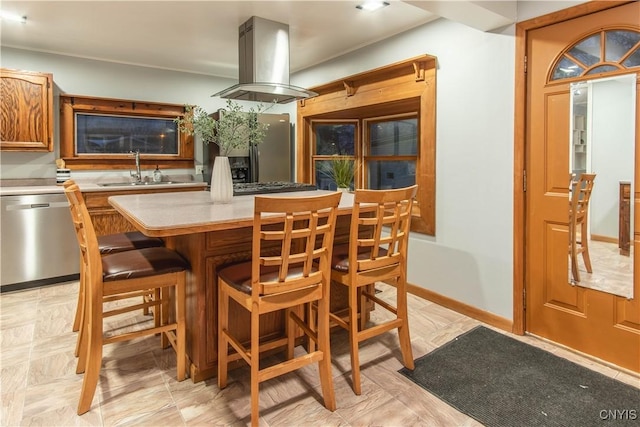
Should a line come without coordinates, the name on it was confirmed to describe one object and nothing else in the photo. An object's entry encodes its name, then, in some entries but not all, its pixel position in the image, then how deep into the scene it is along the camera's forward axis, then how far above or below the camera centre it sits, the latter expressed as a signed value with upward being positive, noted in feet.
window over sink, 14.08 +2.47
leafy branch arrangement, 8.41 +1.55
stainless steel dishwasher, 11.51 -1.42
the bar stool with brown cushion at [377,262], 6.37 -1.21
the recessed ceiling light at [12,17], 10.03 +4.83
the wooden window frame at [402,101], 10.63 +3.12
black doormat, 6.00 -3.42
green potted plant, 14.76 +0.97
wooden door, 7.37 -0.89
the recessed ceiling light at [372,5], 9.42 +4.79
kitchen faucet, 15.19 +1.01
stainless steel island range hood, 10.36 +3.75
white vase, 7.98 +0.27
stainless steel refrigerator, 15.72 +1.64
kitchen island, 6.41 -1.14
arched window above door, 6.94 +2.70
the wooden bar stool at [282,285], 5.28 -1.36
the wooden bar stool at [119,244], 7.84 -1.02
